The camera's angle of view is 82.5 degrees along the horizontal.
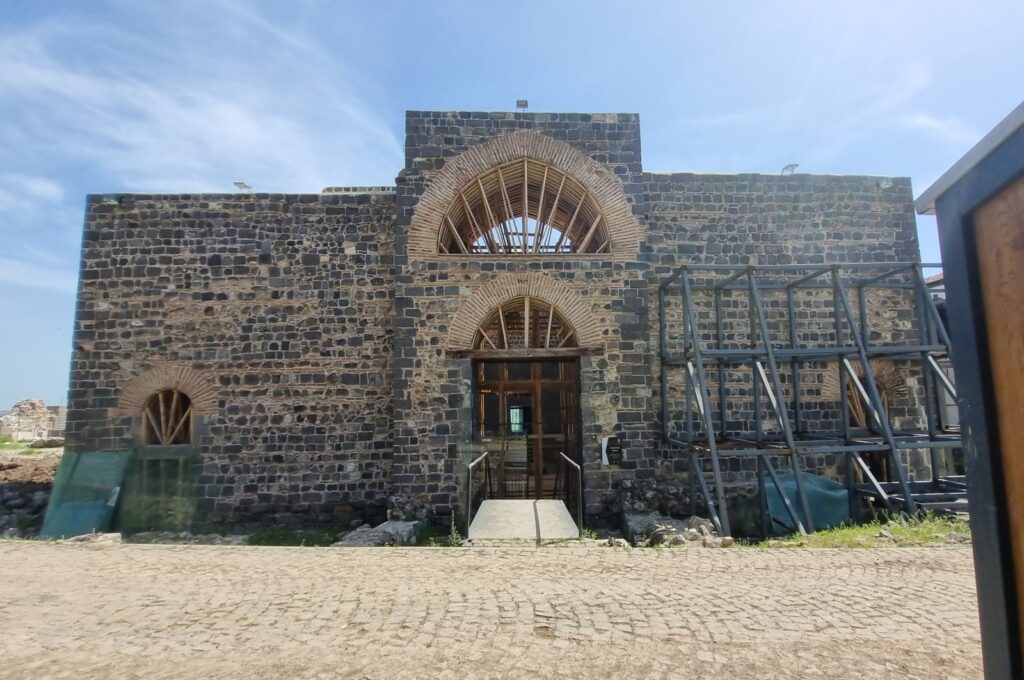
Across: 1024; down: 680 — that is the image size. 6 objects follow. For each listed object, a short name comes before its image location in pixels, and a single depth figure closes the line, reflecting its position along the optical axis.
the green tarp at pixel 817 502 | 9.17
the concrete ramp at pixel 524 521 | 7.36
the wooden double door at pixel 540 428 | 10.20
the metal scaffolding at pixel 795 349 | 8.94
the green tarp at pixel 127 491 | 9.59
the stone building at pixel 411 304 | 9.67
